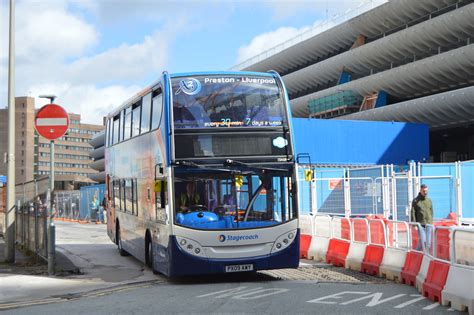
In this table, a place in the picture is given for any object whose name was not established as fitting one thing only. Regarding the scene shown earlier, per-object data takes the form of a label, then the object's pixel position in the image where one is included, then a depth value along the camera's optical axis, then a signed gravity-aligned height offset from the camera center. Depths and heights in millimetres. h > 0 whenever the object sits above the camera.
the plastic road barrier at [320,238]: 16328 -1239
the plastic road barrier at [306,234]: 17359 -1184
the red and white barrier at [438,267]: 9586 -1212
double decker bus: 11695 +343
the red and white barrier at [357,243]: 14133 -1197
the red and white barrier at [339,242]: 15031 -1252
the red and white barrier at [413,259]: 11508 -1285
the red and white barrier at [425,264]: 10519 -1279
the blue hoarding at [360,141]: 40156 +3321
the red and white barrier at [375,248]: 13266 -1240
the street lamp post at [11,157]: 15898 +980
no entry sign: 13562 +1610
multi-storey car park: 49500 +10843
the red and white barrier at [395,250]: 12297 -1208
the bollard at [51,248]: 13391 -1131
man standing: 15164 -470
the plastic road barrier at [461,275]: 8605 -1216
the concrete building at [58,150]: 141625 +11260
